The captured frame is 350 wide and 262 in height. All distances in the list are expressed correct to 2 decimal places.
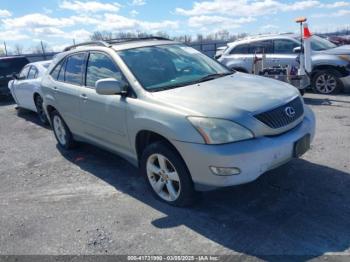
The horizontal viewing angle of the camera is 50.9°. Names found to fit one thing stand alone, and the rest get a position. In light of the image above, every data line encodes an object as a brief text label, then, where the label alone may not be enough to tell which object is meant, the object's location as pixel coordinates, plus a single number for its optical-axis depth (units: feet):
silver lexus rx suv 11.25
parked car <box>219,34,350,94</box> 30.71
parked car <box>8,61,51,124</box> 29.40
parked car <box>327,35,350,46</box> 64.41
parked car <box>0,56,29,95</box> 43.10
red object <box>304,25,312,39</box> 27.86
